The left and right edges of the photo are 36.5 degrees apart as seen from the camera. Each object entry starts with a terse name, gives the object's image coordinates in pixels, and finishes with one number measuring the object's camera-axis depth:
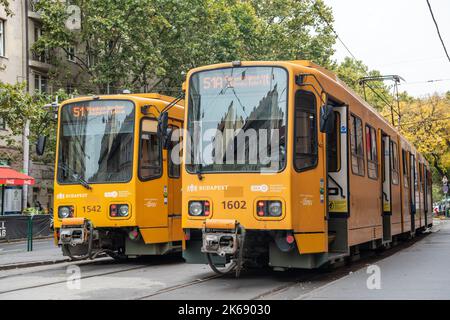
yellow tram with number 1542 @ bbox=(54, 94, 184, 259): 13.83
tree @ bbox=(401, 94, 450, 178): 56.50
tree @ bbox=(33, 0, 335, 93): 33.53
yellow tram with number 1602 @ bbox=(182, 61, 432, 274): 10.37
